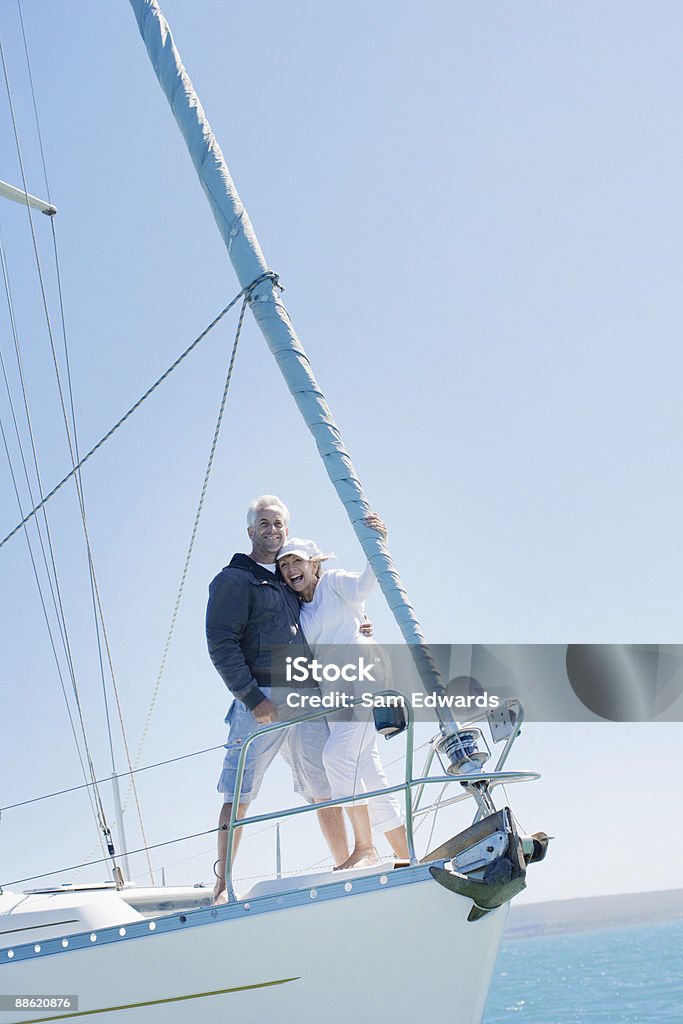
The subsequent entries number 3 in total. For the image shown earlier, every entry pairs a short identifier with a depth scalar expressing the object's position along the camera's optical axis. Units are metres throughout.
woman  5.38
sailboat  4.47
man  5.60
